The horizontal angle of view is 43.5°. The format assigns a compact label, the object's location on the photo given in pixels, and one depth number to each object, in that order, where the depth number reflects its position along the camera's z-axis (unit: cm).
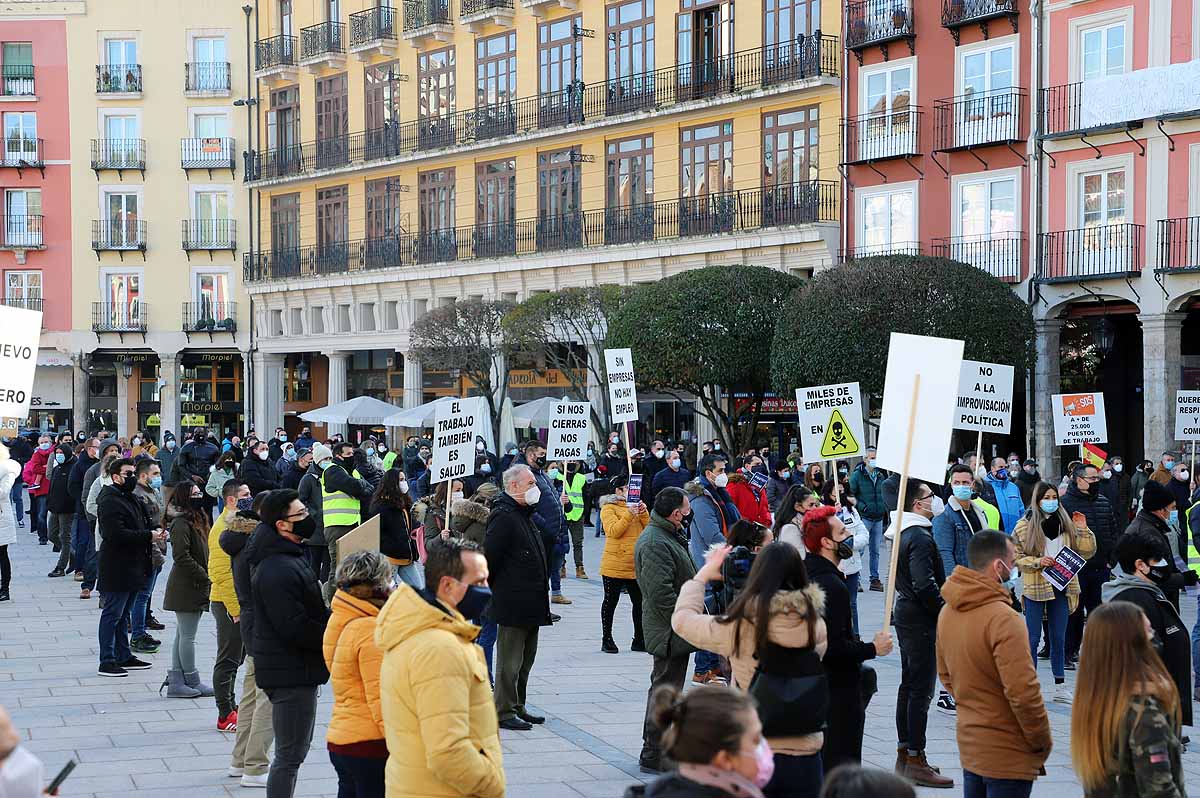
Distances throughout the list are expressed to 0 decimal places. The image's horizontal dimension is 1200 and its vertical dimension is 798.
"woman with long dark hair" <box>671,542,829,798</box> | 618
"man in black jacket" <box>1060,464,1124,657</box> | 1328
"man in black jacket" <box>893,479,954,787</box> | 937
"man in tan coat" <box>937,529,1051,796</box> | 647
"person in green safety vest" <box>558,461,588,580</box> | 1992
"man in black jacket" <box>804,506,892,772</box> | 730
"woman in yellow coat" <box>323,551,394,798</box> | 659
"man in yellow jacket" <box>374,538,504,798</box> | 530
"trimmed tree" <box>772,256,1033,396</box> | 2802
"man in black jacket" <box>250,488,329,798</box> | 757
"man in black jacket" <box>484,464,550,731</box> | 1067
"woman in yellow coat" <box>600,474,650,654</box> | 1379
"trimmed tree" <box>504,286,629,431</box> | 3588
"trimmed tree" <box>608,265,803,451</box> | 3212
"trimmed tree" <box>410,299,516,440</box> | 3894
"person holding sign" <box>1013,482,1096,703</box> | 1178
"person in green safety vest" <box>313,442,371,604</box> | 1446
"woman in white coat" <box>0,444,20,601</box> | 1262
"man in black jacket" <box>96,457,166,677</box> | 1248
